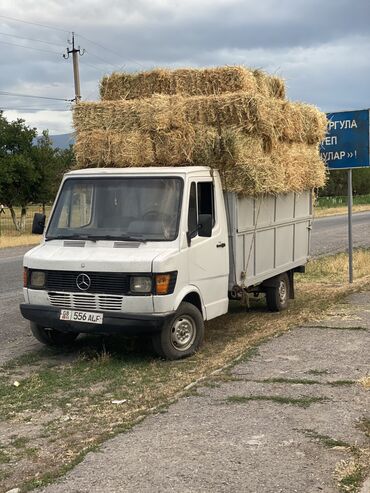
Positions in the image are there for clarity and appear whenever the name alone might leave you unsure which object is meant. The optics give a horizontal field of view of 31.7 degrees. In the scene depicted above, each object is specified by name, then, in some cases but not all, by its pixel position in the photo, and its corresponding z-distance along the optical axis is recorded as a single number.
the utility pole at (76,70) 36.32
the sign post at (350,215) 12.78
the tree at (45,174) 37.16
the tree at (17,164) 35.09
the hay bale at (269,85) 9.59
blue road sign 12.52
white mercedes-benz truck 6.78
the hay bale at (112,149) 8.30
